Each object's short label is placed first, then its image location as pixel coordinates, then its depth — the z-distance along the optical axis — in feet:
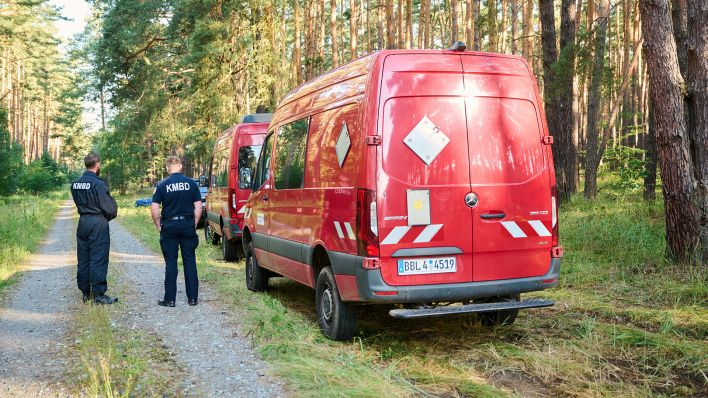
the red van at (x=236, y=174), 36.86
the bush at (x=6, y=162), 90.22
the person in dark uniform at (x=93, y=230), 25.08
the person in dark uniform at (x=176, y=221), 24.42
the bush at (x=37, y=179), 134.82
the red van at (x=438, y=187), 16.65
